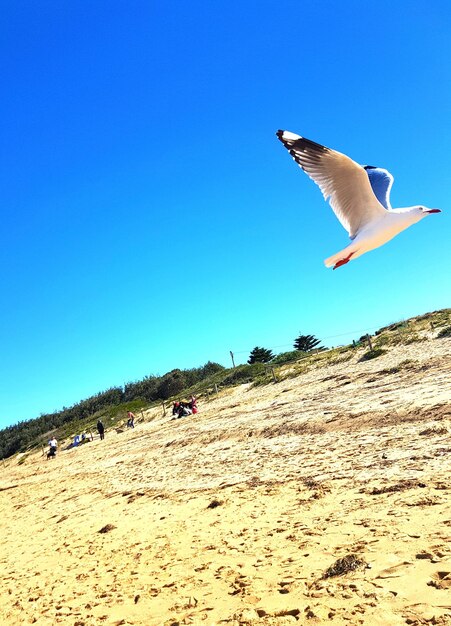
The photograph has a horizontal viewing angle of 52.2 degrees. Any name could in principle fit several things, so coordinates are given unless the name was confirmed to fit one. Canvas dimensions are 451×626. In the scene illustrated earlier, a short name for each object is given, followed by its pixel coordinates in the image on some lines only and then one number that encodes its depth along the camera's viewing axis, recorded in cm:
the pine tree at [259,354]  4918
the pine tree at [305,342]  5272
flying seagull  498
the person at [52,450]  2903
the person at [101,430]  2914
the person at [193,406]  2368
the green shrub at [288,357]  2957
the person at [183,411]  2434
